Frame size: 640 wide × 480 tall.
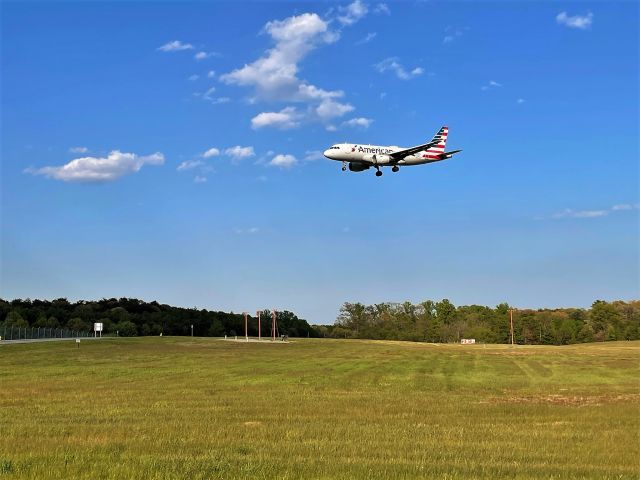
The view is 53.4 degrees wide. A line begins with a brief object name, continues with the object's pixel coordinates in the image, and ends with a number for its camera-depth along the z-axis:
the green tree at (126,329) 174.25
